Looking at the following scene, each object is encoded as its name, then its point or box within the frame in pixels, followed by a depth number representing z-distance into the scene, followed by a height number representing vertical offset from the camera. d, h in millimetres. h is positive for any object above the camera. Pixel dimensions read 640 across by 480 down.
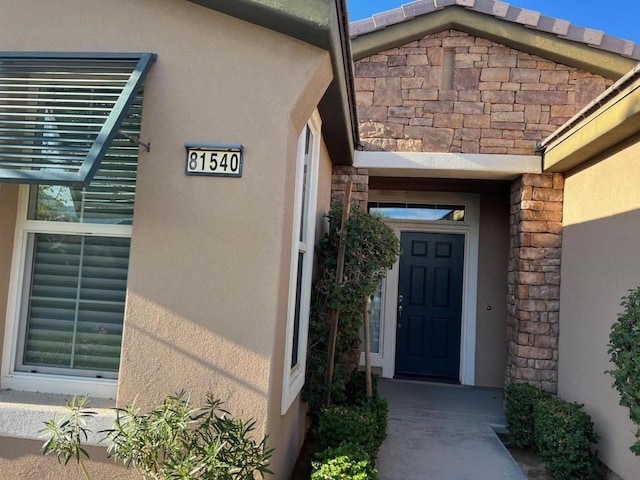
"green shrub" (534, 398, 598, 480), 3623 -1269
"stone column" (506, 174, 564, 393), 4793 +67
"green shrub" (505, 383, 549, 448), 4426 -1281
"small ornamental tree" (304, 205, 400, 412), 3748 -95
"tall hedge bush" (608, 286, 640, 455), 2498 -363
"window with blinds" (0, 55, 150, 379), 2541 +41
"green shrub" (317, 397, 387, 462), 3150 -1100
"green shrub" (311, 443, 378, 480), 2576 -1127
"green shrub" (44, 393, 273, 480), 1963 -835
